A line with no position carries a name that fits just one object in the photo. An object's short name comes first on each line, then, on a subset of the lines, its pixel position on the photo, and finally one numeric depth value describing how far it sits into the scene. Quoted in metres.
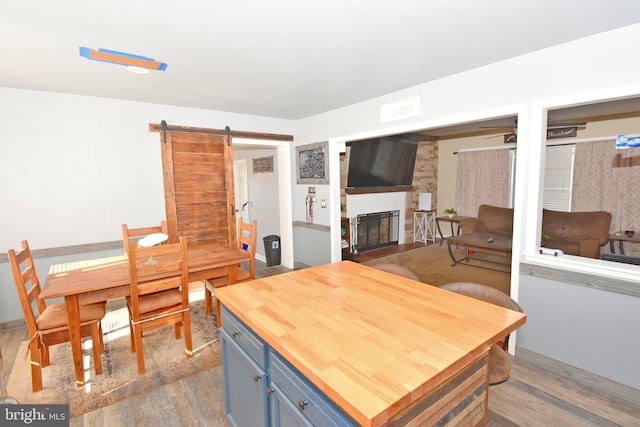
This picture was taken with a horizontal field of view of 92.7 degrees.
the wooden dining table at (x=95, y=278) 2.08
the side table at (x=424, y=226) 6.77
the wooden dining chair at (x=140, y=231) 3.01
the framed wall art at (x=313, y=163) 4.30
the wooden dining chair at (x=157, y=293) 2.21
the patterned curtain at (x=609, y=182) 4.56
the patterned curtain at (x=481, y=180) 6.11
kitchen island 0.93
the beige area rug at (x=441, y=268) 4.58
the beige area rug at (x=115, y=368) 2.09
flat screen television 5.43
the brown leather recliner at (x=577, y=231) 4.09
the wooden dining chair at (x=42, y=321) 2.00
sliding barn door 3.77
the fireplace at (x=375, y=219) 5.73
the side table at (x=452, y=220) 6.28
